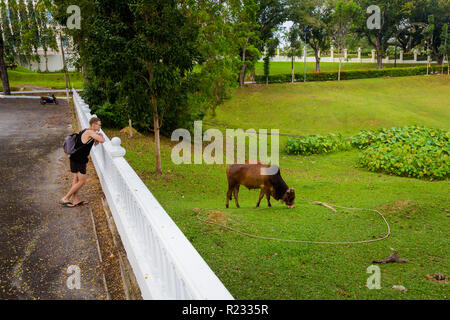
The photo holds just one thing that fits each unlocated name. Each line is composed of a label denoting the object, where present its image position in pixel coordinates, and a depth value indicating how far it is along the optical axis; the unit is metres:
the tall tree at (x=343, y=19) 49.59
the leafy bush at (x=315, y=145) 19.30
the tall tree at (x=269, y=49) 51.16
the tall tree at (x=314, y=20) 52.46
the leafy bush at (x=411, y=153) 13.24
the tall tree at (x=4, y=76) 34.91
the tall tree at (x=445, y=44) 53.09
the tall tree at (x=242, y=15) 25.00
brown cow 8.40
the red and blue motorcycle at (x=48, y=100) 27.12
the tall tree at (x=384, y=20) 56.22
